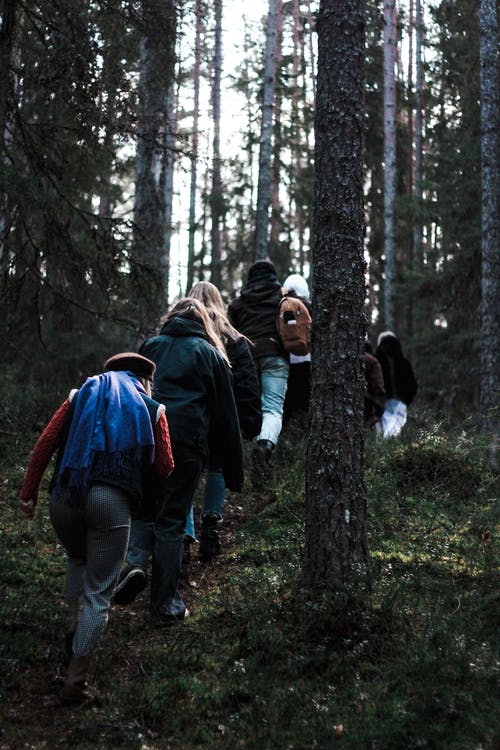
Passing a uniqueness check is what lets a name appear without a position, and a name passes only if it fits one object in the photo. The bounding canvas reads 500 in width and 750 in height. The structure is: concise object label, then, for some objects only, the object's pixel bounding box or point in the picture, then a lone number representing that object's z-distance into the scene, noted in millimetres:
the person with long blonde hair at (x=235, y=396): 6852
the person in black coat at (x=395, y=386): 12312
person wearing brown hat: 4543
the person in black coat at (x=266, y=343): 8930
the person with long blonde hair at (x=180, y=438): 5543
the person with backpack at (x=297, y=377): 9711
